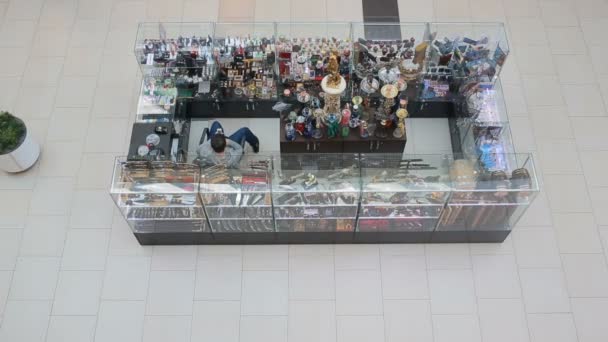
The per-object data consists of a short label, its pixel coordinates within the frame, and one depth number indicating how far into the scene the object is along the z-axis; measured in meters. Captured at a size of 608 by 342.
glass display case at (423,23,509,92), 7.29
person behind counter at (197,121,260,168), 6.29
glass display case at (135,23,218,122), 7.31
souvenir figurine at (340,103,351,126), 6.62
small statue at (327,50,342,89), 6.57
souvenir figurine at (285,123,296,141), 6.74
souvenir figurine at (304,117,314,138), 6.73
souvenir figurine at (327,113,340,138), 6.62
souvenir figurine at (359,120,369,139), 6.78
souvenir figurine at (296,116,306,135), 6.73
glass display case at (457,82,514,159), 6.84
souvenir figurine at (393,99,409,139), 6.77
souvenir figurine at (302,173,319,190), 5.85
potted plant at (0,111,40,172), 6.73
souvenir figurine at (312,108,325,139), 6.69
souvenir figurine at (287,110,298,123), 6.82
